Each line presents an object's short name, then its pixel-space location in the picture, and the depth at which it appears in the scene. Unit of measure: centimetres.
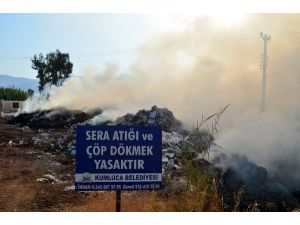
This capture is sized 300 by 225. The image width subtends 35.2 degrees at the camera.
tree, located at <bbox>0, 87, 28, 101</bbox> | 3834
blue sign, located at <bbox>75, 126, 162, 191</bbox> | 487
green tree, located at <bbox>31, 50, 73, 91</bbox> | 3400
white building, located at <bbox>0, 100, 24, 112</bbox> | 3379
